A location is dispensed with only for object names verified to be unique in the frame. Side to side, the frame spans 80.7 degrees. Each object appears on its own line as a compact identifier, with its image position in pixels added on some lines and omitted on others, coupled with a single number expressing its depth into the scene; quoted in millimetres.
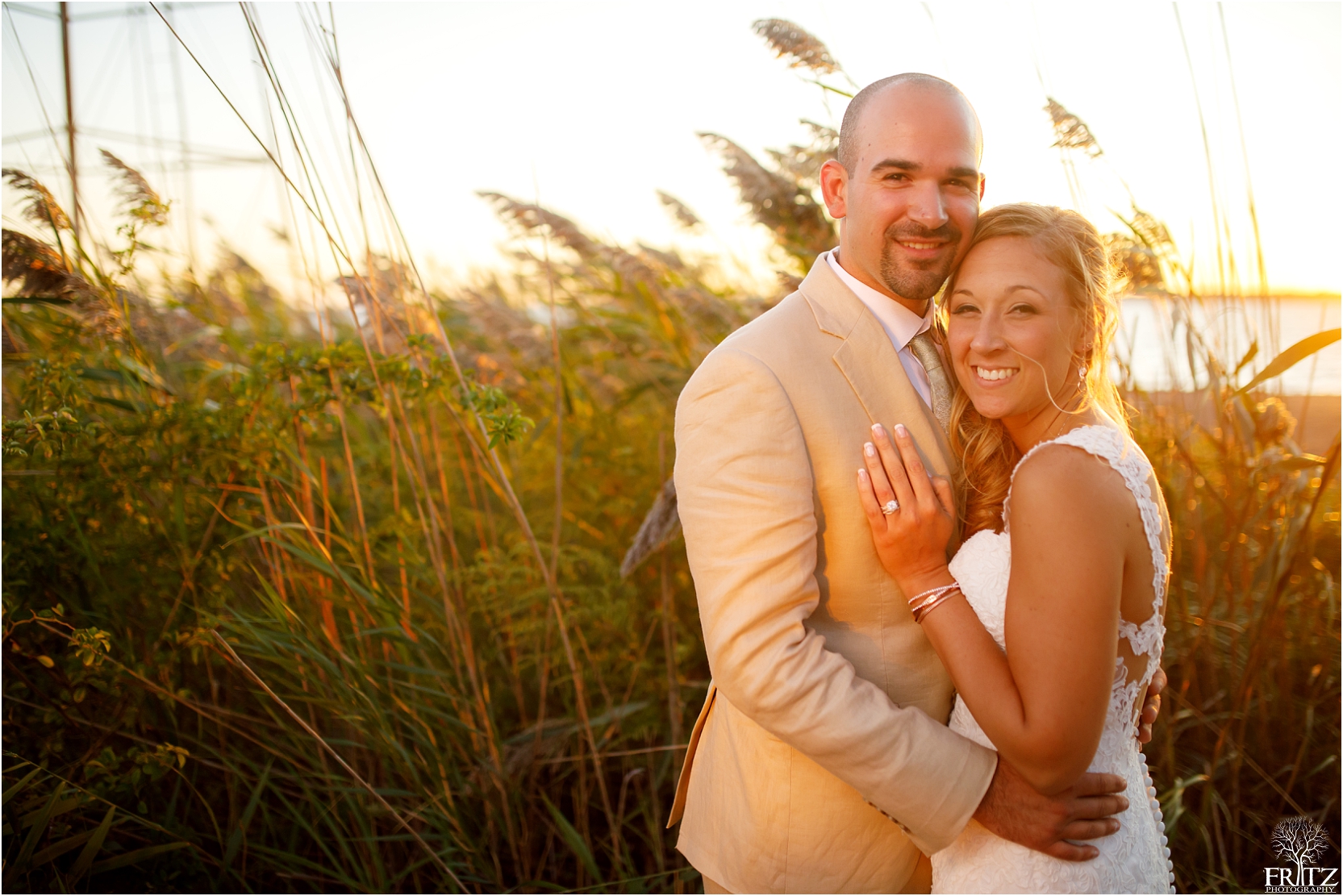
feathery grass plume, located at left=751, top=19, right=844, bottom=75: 2451
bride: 1475
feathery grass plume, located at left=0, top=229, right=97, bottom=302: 2285
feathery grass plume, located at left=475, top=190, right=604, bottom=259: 2863
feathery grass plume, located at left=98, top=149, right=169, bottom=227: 2479
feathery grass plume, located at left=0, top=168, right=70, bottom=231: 2357
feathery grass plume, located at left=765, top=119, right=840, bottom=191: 2703
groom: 1513
